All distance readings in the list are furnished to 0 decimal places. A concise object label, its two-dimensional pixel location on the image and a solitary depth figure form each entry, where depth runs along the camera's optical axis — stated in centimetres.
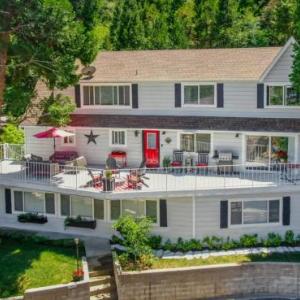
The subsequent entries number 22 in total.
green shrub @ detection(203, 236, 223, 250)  2809
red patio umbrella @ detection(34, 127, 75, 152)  3062
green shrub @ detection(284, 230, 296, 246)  2833
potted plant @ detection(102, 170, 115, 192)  2770
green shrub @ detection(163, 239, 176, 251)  2808
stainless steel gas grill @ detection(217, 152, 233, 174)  2983
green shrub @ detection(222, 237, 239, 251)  2802
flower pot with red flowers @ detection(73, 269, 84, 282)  2455
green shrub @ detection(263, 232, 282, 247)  2817
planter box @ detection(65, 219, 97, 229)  2959
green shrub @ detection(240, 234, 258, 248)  2822
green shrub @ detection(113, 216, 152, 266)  2622
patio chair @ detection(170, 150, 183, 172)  3097
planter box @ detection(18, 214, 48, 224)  3045
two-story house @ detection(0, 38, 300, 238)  2841
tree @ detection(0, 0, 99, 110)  2640
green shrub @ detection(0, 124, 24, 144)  4175
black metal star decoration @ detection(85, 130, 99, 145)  3244
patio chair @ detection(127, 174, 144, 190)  2809
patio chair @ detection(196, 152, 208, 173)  3081
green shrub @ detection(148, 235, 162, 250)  2831
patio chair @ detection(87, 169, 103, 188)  2845
